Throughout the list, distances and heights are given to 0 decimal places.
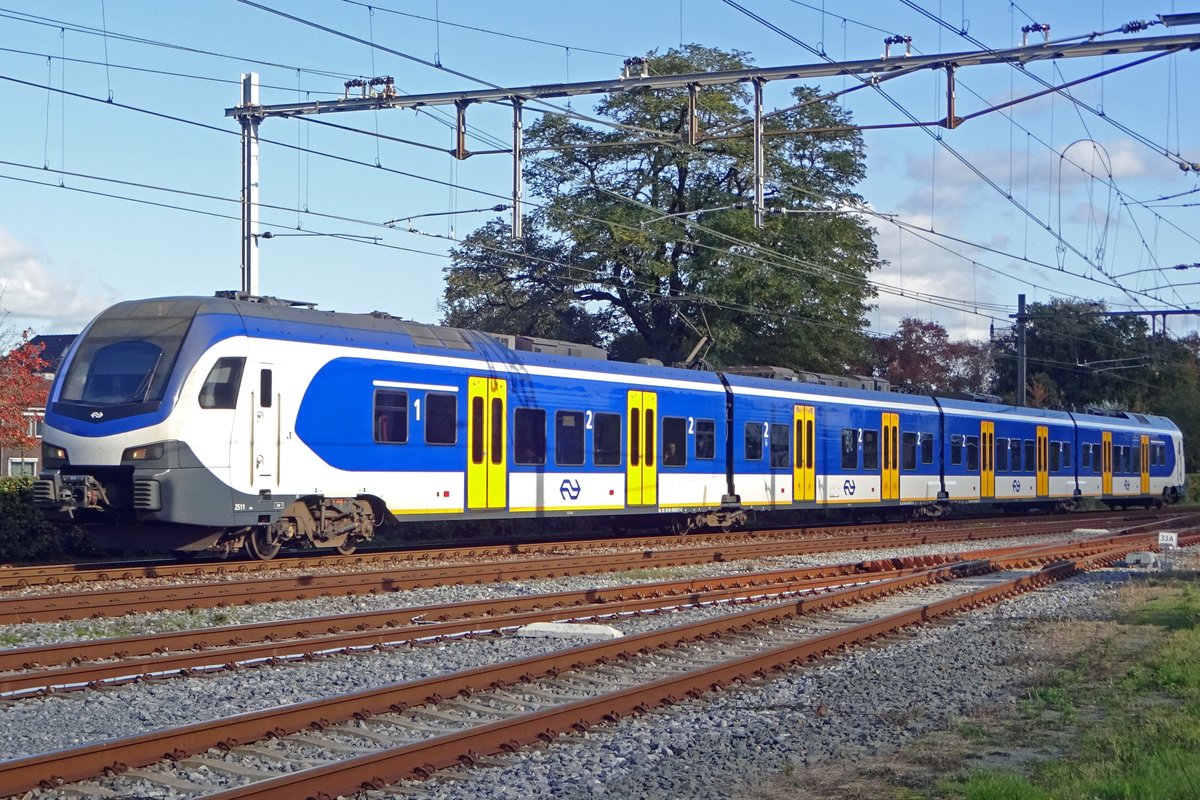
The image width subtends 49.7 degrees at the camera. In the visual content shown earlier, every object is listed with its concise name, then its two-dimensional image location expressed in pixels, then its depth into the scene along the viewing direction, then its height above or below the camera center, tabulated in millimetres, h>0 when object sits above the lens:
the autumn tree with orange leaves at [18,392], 27500 +1494
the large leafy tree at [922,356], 73250 +6032
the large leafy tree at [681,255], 39406 +6395
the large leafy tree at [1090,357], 75812 +6191
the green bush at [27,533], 18406 -1064
